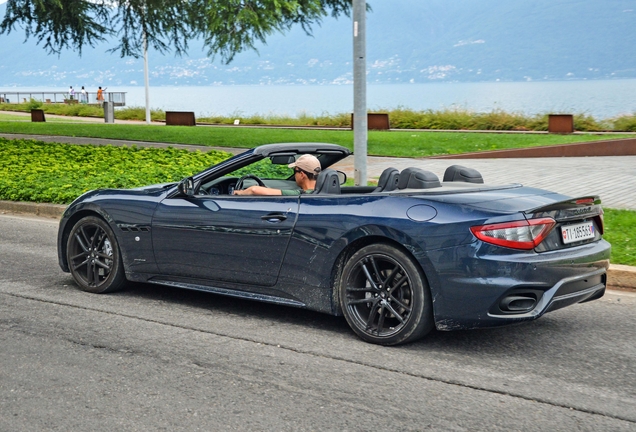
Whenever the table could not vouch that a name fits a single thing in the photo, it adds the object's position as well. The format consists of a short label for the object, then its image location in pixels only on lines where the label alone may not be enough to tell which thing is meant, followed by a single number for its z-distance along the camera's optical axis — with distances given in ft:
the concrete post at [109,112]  135.44
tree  67.77
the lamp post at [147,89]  145.10
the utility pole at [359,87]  39.01
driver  22.25
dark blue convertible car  18.08
